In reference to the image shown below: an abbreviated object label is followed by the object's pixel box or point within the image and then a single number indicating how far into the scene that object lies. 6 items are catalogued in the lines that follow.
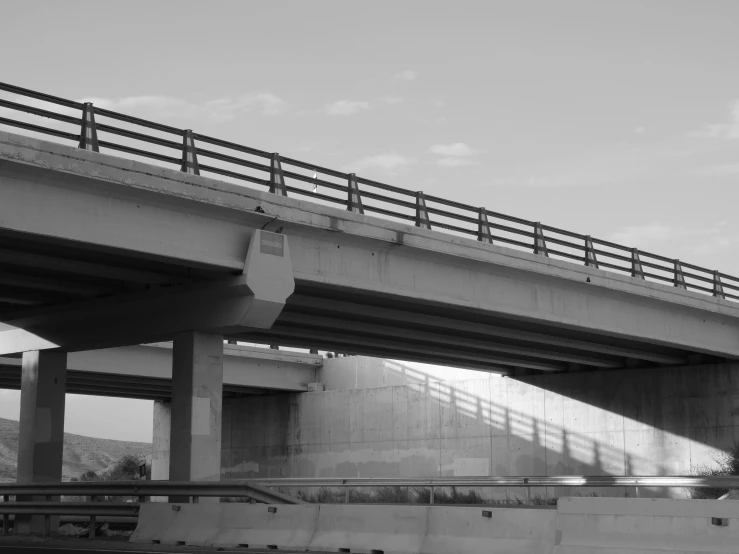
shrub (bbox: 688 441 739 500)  36.27
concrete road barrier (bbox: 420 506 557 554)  13.05
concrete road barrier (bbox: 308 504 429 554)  14.35
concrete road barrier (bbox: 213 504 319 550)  15.62
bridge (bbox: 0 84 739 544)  19.84
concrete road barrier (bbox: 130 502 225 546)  17.00
